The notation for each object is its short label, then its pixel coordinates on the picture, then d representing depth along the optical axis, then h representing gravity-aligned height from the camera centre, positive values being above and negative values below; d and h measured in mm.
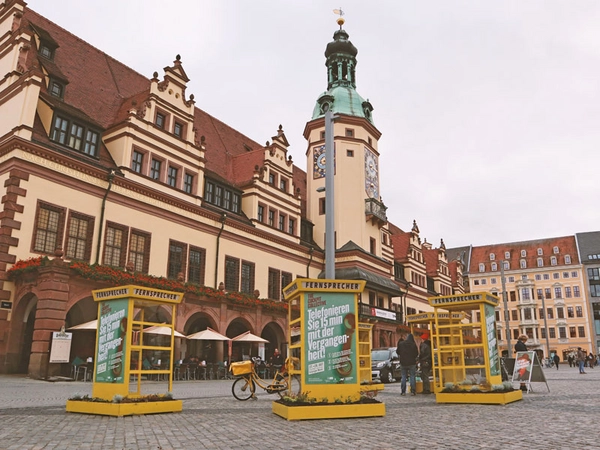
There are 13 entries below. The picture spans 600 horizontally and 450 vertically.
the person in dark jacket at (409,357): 16234 +185
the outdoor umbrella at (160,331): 21266 +1211
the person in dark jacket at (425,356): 17094 +232
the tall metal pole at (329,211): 13242 +3766
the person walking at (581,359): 35062 +348
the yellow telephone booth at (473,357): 13148 +167
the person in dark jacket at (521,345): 18984 +665
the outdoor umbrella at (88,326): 20825 +1341
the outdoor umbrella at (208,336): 25795 +1239
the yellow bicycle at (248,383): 14594 -554
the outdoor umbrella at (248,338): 27703 +1234
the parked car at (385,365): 24234 -85
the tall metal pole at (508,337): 35844 +1742
